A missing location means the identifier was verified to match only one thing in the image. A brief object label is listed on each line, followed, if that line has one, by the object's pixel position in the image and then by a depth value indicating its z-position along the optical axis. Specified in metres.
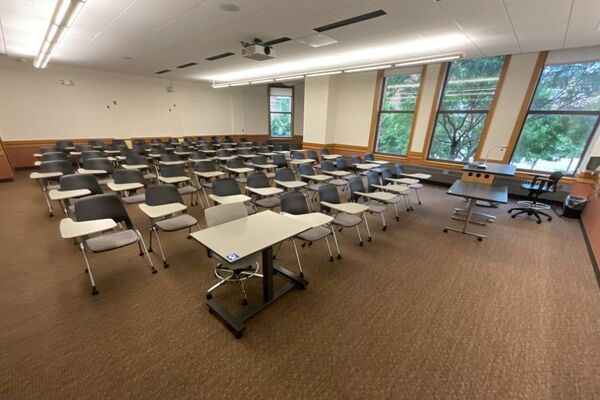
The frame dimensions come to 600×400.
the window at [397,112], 7.55
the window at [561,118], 5.23
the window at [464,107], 6.22
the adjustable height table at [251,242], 1.94
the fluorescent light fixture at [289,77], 7.57
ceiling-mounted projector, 4.59
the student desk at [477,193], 3.69
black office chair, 4.77
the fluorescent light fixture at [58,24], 2.96
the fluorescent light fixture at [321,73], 6.68
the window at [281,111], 11.77
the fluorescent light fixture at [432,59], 5.26
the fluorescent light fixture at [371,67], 6.10
